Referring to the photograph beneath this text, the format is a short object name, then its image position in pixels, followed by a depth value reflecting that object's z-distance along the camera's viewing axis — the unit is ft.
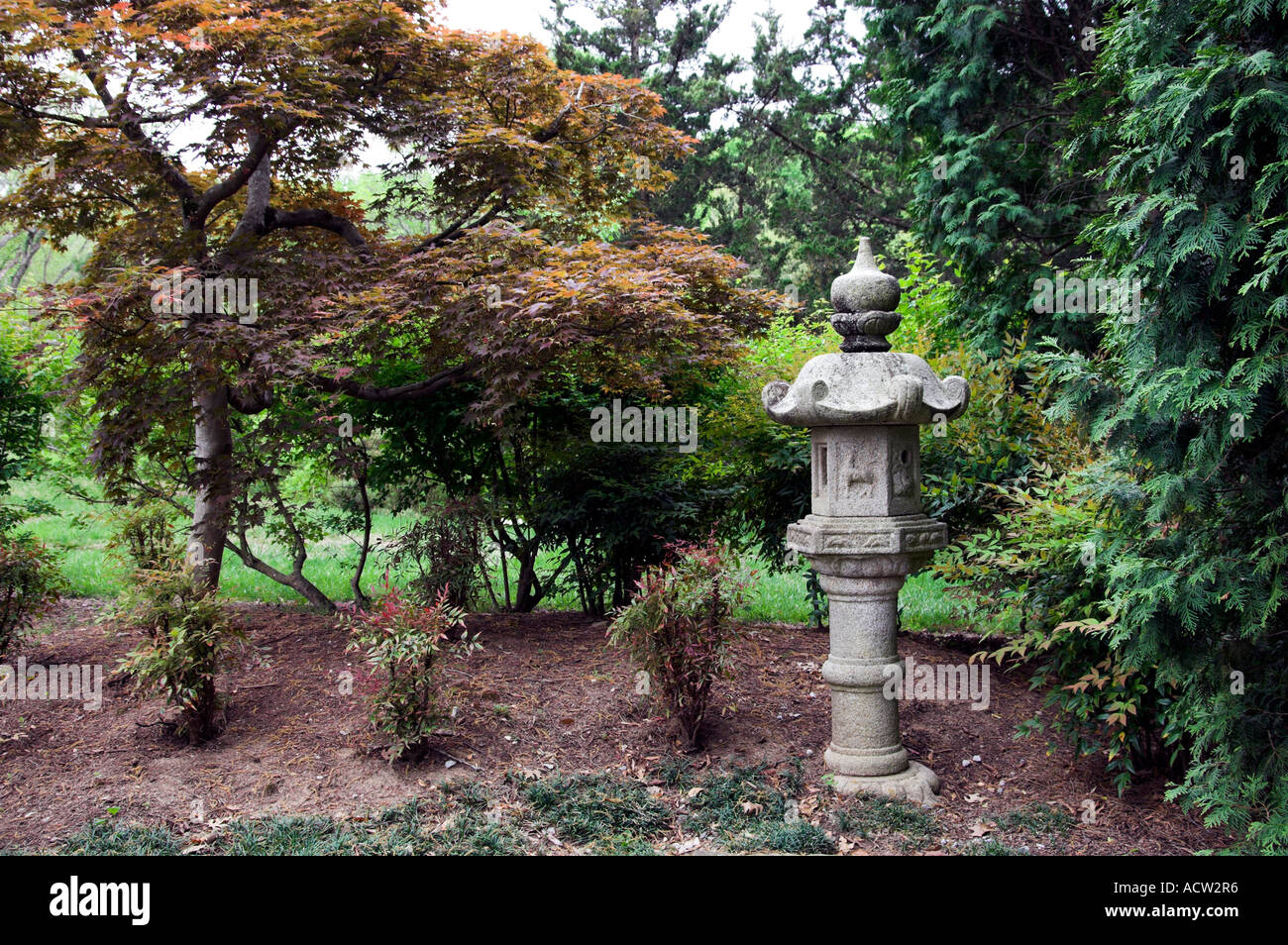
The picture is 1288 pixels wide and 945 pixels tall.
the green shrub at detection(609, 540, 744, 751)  16.26
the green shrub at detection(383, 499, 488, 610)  21.72
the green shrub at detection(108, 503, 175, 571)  21.29
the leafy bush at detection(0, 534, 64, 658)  19.53
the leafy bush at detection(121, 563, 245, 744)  16.07
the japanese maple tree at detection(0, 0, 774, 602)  18.51
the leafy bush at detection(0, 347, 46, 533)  25.22
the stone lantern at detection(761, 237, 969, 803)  14.78
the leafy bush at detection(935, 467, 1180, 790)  14.56
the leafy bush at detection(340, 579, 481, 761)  15.39
